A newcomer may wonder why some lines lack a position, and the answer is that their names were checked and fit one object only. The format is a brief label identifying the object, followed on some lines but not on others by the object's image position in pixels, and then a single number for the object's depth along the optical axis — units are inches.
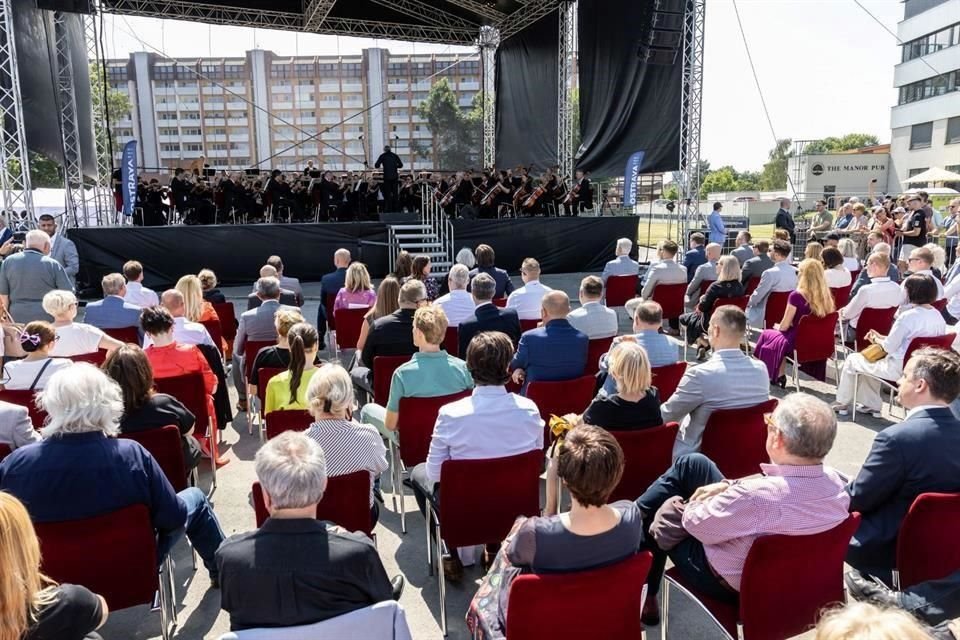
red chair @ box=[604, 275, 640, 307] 301.4
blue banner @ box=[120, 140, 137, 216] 426.6
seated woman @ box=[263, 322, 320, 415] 131.8
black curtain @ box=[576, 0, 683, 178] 436.1
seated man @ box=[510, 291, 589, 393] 152.4
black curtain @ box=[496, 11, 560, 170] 553.6
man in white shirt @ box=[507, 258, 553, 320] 222.4
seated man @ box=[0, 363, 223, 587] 84.7
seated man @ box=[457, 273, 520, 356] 187.2
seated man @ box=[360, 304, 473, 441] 132.0
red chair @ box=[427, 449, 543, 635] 101.2
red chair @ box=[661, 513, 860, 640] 75.0
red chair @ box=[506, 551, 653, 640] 66.8
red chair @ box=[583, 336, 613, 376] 182.4
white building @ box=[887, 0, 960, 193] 1384.1
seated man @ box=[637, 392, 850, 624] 78.3
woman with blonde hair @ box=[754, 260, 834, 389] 203.9
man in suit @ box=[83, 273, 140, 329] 205.3
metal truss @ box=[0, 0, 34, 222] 332.2
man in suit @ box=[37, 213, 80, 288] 319.6
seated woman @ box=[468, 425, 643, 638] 72.1
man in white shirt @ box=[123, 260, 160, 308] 238.2
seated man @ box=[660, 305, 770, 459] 123.6
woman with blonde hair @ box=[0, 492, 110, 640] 57.3
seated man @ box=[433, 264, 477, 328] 211.6
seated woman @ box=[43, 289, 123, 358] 166.6
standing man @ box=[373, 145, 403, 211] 485.7
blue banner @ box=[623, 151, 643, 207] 440.8
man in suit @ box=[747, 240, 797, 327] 244.7
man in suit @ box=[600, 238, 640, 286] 308.3
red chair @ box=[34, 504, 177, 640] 81.8
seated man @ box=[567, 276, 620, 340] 184.9
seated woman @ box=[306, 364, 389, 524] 101.7
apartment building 2354.8
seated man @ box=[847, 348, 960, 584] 87.2
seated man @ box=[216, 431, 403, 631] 64.7
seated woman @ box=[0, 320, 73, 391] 132.5
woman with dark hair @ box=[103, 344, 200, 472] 113.5
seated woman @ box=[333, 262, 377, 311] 228.5
